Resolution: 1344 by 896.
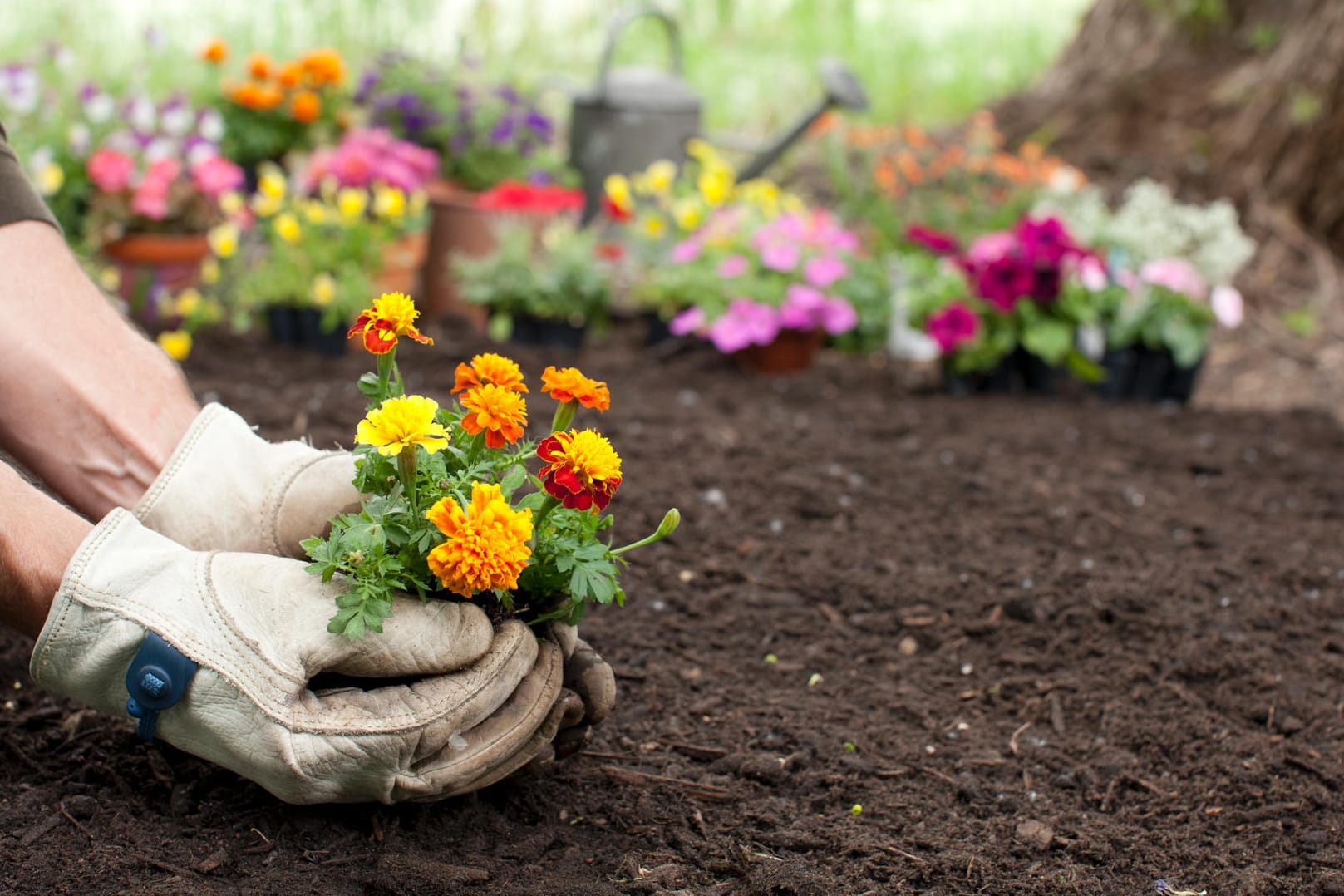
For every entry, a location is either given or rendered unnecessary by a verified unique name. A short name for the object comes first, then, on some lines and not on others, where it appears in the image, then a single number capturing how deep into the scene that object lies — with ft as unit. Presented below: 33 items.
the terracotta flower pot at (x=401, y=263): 12.77
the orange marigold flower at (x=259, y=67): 13.75
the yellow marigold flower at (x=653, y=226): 13.02
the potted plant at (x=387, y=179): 12.81
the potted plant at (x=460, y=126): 14.89
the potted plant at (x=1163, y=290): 11.92
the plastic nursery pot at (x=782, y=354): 12.10
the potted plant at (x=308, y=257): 11.71
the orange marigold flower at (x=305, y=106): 13.94
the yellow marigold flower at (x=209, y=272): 11.96
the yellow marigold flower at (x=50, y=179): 11.19
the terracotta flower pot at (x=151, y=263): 12.01
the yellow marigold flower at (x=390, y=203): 12.26
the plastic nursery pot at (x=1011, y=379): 11.99
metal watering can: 15.05
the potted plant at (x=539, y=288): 12.42
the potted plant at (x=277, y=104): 13.89
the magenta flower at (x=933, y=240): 12.37
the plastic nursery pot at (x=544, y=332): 12.58
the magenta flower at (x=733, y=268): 12.21
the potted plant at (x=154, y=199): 11.80
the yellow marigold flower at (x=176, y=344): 10.73
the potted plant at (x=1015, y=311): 11.62
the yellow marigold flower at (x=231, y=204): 12.09
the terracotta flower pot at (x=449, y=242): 14.01
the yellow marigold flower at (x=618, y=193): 12.77
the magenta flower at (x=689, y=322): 11.91
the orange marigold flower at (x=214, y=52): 13.85
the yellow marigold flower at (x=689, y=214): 13.14
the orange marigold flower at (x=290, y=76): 13.83
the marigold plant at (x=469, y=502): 4.00
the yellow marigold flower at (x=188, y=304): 11.67
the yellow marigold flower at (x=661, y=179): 13.30
